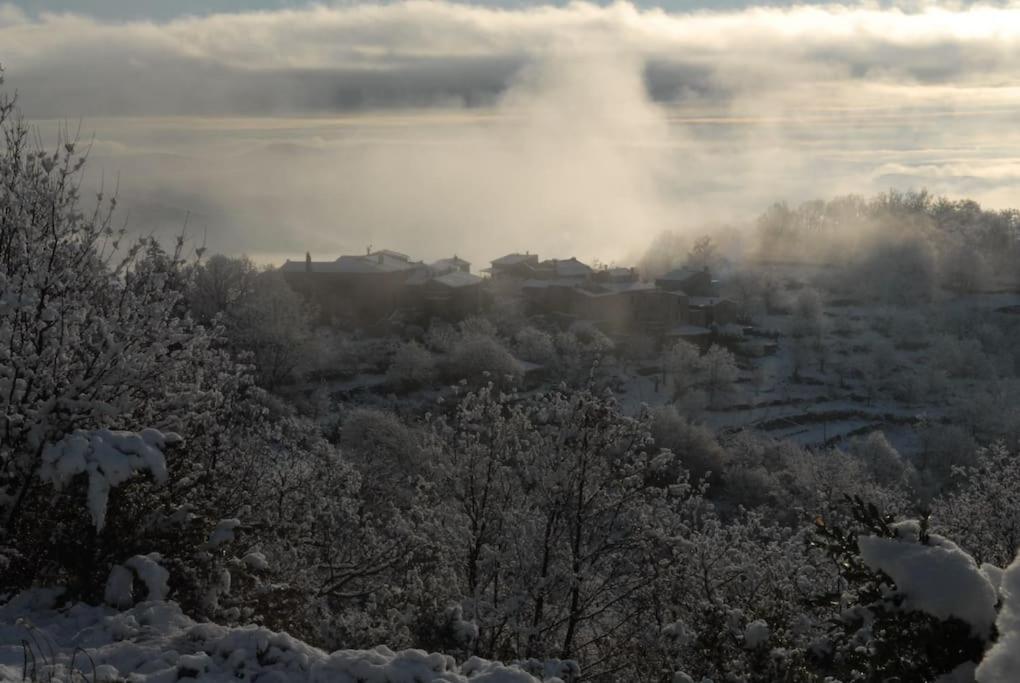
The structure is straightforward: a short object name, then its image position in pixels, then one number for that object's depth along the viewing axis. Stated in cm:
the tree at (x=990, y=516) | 2066
